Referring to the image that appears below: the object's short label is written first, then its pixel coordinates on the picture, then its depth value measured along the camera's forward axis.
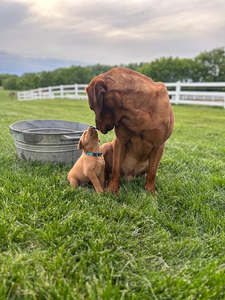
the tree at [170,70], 35.25
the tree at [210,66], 33.84
